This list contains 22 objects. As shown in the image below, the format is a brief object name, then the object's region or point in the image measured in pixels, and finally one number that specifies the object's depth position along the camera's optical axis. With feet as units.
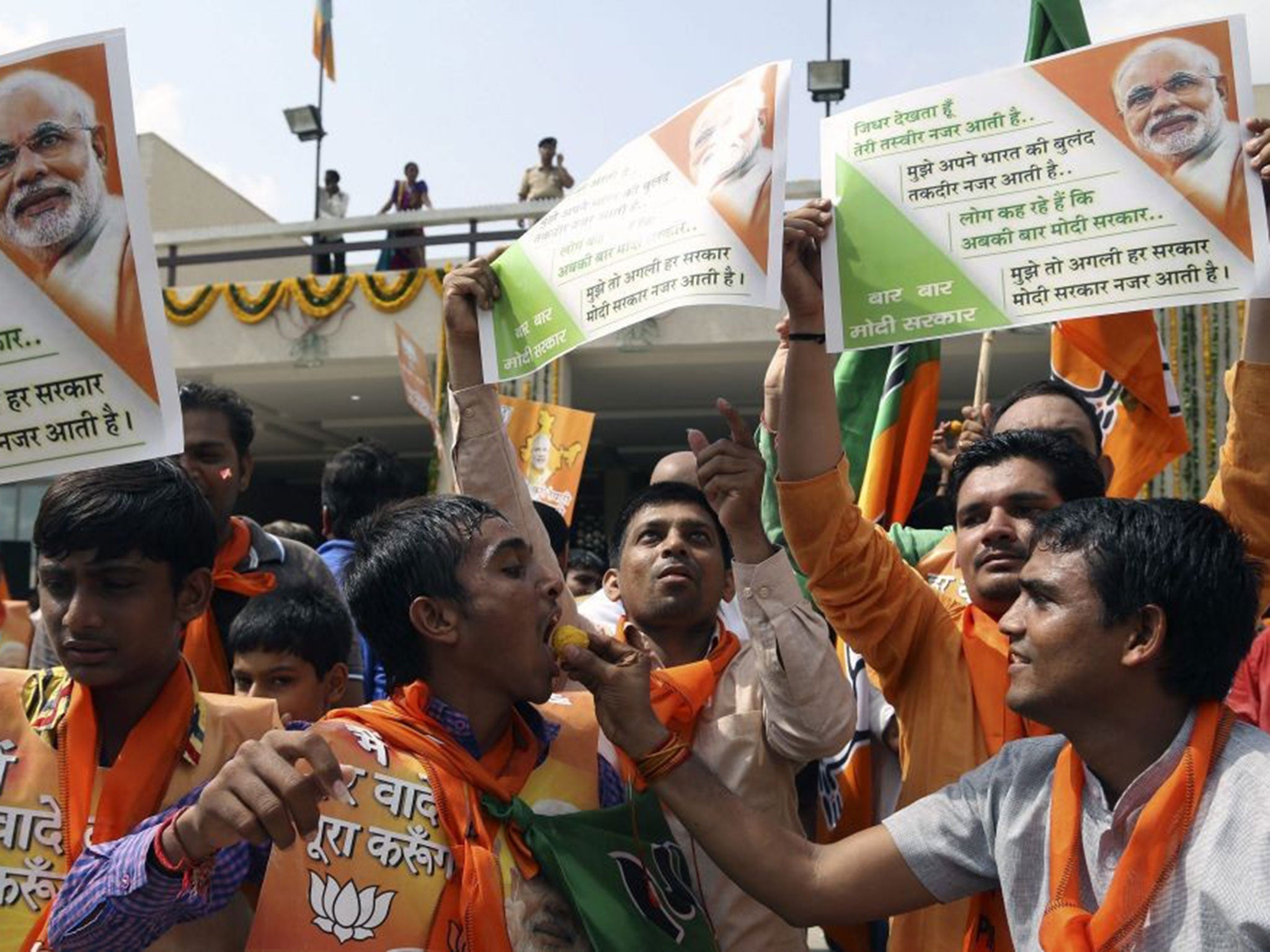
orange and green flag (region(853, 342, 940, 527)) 11.61
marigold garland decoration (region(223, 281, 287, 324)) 37.22
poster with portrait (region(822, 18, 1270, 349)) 6.42
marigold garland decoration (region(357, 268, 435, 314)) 36.04
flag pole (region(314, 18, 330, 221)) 48.64
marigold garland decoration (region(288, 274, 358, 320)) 36.76
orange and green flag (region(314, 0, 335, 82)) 51.88
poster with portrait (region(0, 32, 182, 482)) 6.31
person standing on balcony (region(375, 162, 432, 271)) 39.34
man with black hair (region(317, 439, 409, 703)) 12.21
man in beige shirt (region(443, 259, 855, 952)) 6.57
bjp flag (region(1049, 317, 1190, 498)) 9.09
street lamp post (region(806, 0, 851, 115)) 37.73
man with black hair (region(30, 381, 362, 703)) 8.81
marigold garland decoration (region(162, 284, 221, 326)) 37.91
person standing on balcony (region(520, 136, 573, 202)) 38.32
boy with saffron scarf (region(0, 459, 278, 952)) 5.49
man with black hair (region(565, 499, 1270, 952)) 4.89
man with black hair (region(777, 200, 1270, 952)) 6.79
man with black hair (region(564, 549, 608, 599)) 20.53
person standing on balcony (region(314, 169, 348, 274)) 44.55
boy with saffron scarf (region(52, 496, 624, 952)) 4.73
